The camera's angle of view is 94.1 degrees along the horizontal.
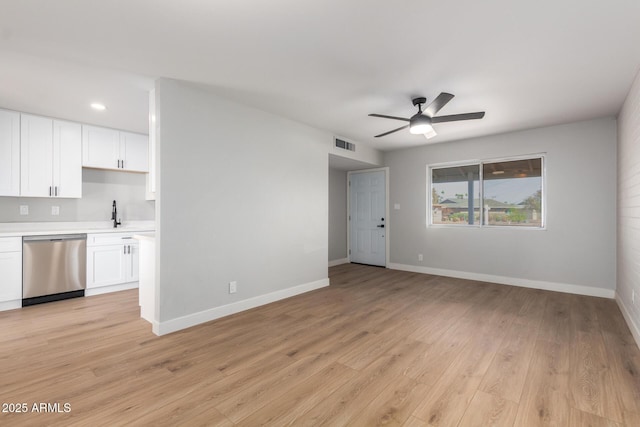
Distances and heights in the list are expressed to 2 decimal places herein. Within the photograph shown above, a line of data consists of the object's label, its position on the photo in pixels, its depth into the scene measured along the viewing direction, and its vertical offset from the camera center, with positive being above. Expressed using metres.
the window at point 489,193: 4.87 +0.37
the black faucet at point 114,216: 4.96 -0.02
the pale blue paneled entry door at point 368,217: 6.60 -0.07
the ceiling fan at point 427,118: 3.16 +1.07
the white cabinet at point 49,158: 4.04 +0.81
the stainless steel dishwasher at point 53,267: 3.83 -0.71
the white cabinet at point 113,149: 4.54 +1.05
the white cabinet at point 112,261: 4.33 -0.70
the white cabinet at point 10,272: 3.64 -0.71
